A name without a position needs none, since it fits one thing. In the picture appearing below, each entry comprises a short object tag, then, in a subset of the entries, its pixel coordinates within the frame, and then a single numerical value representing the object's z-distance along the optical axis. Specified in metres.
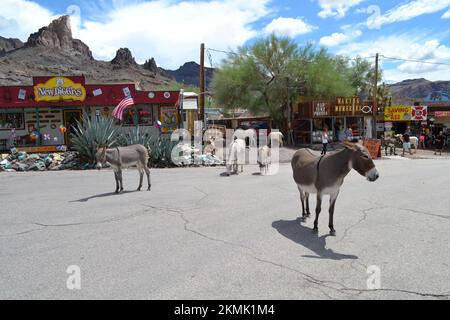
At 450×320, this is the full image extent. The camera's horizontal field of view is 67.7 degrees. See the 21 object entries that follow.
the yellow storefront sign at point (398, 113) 32.59
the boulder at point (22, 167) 16.09
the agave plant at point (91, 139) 16.28
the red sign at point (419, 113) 30.77
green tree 30.47
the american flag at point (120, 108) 16.21
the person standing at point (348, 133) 23.95
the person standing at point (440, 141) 26.81
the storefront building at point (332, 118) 27.56
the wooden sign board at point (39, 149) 20.31
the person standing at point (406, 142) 23.23
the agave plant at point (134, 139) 16.58
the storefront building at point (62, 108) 21.34
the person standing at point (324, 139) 21.25
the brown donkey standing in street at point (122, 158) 9.48
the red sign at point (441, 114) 31.38
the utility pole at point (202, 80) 22.60
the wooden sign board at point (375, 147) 20.81
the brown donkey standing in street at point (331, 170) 5.00
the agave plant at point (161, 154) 16.48
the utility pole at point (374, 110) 27.28
